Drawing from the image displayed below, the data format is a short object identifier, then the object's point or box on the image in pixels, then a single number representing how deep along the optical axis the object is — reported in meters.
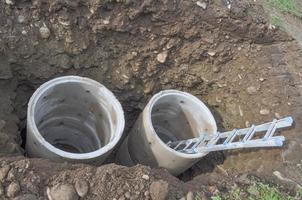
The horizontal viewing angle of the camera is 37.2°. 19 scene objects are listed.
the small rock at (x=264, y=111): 5.32
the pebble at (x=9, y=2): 4.85
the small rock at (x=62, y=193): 3.74
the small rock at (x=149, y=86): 5.74
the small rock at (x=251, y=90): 5.50
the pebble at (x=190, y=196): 4.11
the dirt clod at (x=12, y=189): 3.66
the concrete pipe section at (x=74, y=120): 4.54
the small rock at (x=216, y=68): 5.68
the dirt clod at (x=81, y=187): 3.81
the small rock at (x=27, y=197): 3.63
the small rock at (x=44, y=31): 5.02
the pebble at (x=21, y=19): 4.94
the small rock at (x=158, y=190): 3.94
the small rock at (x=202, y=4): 5.40
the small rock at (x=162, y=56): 5.57
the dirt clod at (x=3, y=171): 3.73
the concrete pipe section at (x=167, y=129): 4.99
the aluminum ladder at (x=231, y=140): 4.24
